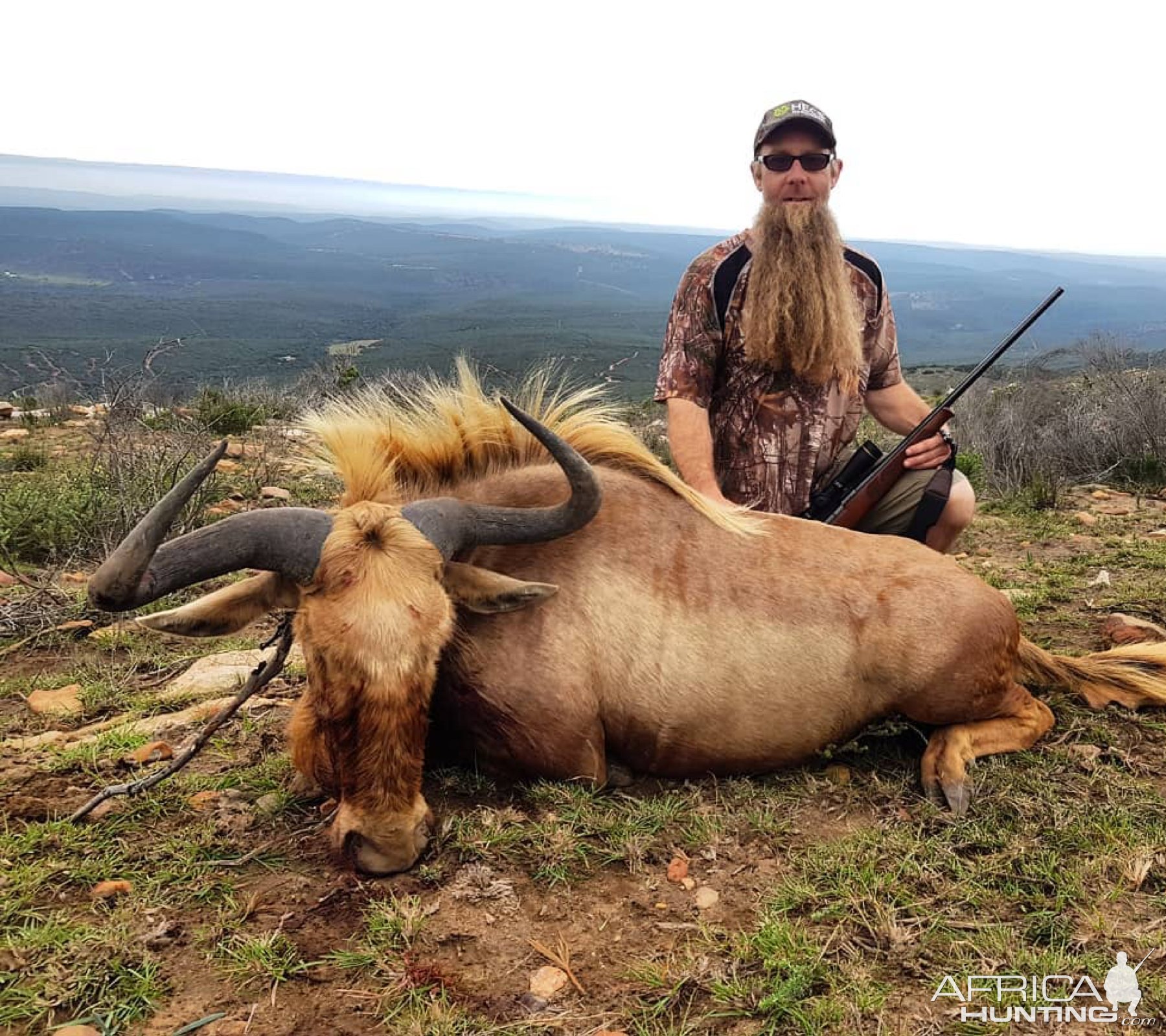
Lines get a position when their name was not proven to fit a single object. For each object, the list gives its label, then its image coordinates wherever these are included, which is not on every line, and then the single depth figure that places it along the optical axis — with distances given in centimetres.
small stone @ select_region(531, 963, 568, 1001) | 226
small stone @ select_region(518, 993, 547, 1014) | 219
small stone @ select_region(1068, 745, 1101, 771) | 344
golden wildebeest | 264
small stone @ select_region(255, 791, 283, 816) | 306
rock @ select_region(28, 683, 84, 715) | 412
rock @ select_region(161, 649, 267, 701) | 429
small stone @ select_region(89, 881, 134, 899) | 255
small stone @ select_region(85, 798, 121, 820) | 298
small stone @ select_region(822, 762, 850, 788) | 344
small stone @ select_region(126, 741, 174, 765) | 340
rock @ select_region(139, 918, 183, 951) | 235
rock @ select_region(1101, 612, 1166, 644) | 465
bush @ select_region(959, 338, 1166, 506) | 985
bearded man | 451
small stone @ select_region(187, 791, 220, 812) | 310
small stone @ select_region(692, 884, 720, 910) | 265
